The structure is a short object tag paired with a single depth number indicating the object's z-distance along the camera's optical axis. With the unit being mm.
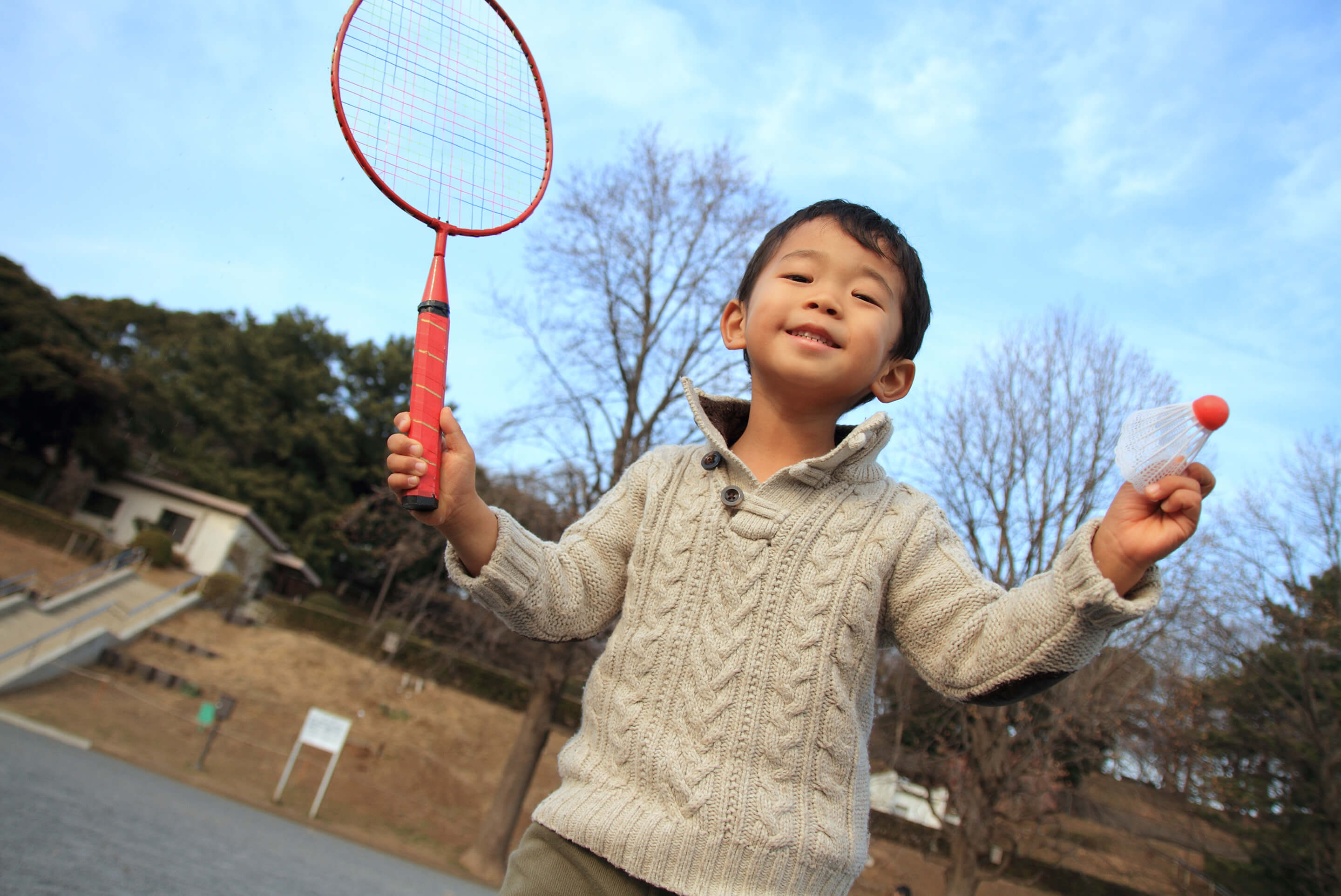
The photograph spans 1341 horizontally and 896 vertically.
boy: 1638
